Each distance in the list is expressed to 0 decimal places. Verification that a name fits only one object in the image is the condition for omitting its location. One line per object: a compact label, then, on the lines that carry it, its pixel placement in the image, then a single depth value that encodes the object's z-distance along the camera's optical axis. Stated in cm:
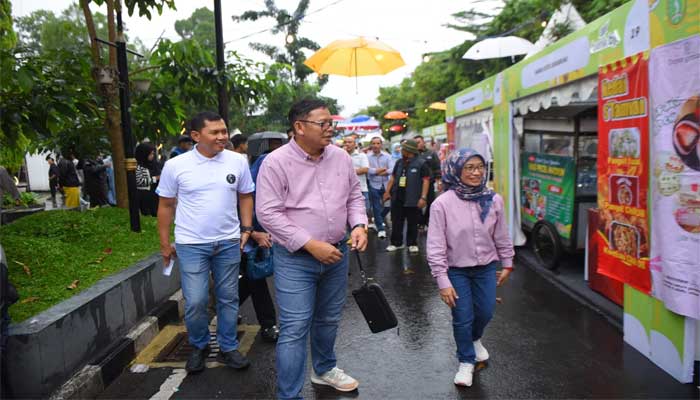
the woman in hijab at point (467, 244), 339
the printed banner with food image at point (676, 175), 322
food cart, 614
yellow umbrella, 980
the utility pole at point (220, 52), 789
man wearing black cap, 765
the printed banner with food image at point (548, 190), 620
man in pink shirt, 287
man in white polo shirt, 362
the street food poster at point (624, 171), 379
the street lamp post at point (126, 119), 594
